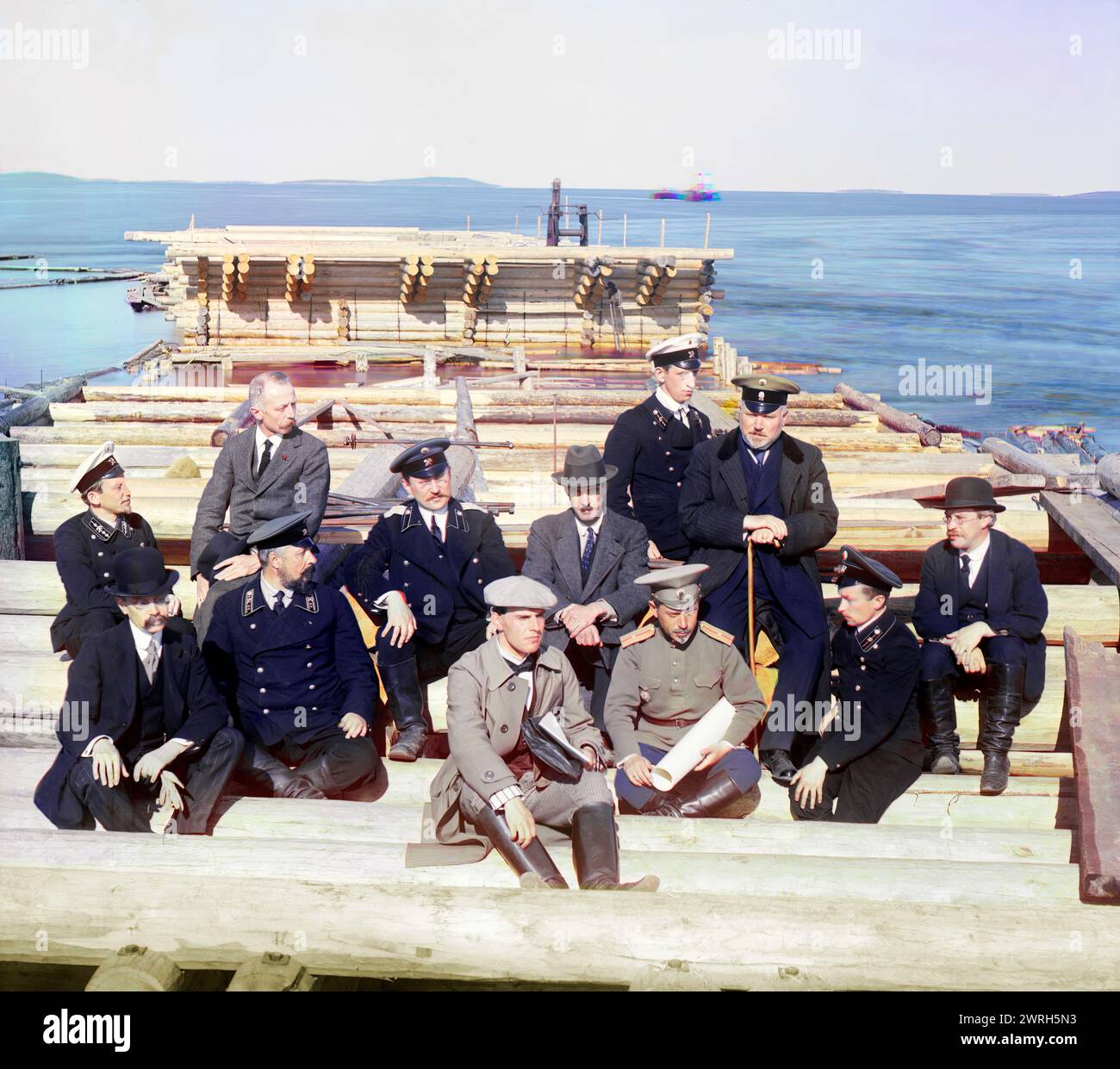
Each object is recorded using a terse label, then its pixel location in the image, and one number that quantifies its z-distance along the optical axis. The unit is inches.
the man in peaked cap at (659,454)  296.2
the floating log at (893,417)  561.9
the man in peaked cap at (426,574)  270.7
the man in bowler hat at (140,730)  226.7
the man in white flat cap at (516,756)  214.4
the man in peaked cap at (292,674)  248.7
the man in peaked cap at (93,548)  271.9
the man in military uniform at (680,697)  239.5
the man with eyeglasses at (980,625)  260.7
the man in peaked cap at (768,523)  269.0
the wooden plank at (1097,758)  201.3
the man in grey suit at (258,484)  288.8
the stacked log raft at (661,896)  190.2
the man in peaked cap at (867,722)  244.5
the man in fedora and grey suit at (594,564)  265.7
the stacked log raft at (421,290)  1042.1
